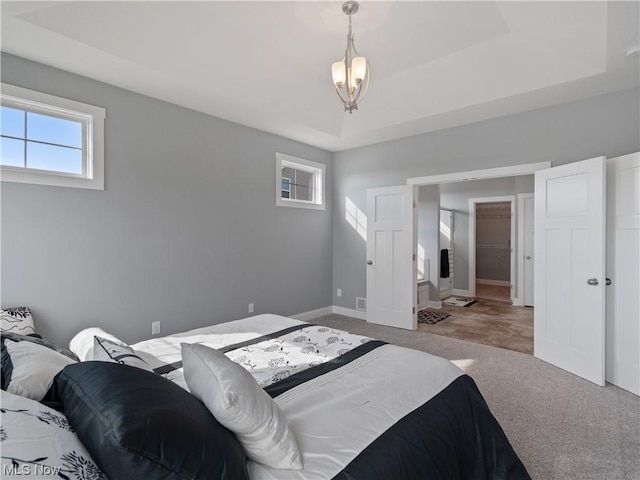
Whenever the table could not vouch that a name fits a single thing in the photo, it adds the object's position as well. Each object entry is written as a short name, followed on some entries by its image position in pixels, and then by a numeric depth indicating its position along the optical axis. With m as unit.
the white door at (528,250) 6.11
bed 0.81
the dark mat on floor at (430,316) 5.13
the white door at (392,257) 4.69
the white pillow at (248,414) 0.98
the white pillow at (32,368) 1.04
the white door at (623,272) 2.79
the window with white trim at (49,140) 2.61
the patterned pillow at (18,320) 2.38
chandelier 2.30
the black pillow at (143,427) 0.75
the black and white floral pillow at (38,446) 0.63
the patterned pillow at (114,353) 1.34
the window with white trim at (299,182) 4.76
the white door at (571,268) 2.96
